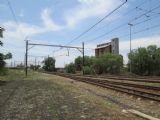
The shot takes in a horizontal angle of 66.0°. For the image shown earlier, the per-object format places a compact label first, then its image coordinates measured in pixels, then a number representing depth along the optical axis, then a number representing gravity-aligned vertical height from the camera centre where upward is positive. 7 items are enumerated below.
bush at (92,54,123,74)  35.64 +0.06
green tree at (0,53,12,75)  18.43 +0.90
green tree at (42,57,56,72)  52.44 +0.05
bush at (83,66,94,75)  32.23 -1.84
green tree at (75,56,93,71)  51.58 +1.27
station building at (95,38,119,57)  50.54 +7.74
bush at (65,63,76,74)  40.87 -1.31
